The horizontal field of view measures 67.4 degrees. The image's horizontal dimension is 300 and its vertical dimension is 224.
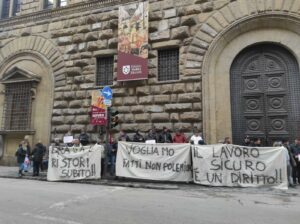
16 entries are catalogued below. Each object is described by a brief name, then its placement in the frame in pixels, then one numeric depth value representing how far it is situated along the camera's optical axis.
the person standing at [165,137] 9.37
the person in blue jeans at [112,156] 9.17
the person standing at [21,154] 9.71
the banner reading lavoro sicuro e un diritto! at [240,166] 7.37
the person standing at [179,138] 9.27
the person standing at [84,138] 10.57
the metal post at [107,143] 8.86
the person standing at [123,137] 9.96
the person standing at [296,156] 8.08
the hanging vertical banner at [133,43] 10.63
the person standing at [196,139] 8.95
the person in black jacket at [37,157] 9.86
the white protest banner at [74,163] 8.80
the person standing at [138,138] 9.74
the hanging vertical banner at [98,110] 9.99
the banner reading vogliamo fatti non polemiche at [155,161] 8.05
